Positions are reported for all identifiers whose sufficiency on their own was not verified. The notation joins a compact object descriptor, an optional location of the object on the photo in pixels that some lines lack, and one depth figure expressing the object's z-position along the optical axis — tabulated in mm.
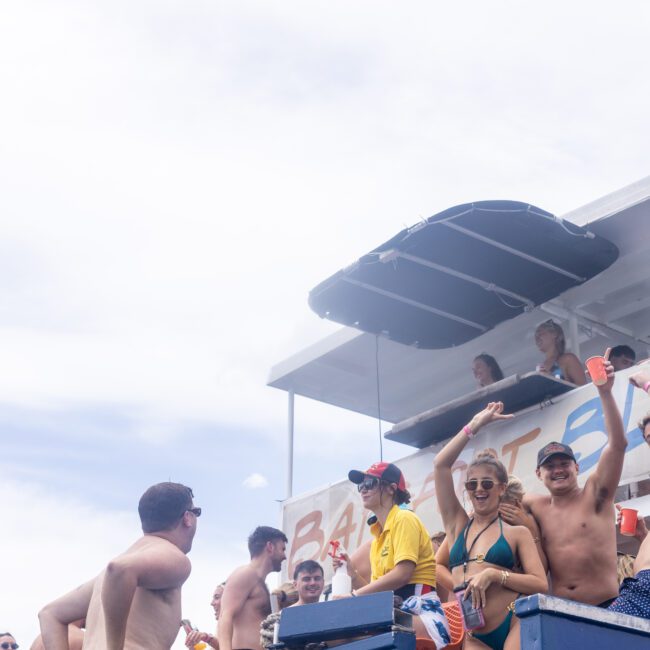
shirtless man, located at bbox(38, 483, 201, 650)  3988
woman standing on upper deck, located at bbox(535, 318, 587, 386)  8617
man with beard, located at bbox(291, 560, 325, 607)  6348
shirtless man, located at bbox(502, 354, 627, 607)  4938
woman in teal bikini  4535
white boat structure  8266
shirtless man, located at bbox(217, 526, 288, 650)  6137
